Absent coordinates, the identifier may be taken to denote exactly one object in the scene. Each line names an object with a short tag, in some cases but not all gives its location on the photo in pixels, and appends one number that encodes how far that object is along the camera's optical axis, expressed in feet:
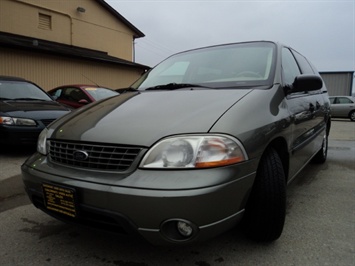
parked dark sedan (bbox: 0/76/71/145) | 15.57
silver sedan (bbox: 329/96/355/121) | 57.88
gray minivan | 5.43
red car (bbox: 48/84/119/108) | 24.52
